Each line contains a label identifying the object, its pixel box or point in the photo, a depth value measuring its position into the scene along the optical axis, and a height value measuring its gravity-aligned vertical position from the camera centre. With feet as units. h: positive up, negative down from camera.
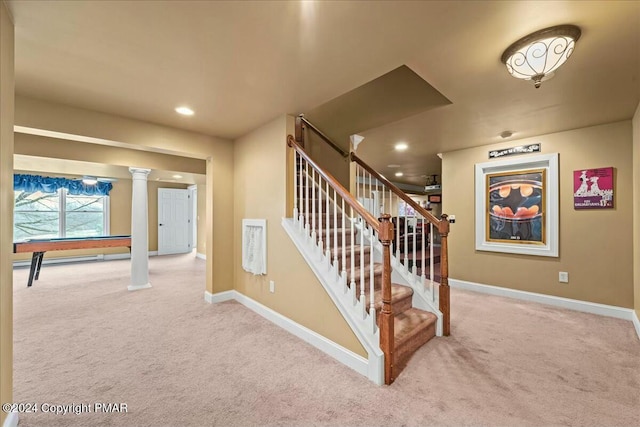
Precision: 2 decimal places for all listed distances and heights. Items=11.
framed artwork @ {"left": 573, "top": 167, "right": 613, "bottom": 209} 10.22 +1.08
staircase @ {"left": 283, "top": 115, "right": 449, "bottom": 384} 6.12 -2.42
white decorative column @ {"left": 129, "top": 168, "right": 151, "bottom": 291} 14.07 -1.00
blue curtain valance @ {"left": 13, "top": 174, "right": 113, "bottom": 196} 19.65 +2.50
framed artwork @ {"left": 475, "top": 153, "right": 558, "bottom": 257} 11.57 +0.44
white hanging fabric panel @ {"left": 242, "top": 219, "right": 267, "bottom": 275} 10.07 -1.27
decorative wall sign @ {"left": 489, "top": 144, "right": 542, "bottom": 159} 12.00 +3.14
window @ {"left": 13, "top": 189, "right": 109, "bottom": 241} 20.42 +0.03
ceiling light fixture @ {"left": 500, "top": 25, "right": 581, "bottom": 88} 5.10 +3.47
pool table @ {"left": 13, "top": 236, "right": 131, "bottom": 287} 14.49 -1.81
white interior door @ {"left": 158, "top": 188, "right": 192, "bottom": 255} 26.08 -0.63
